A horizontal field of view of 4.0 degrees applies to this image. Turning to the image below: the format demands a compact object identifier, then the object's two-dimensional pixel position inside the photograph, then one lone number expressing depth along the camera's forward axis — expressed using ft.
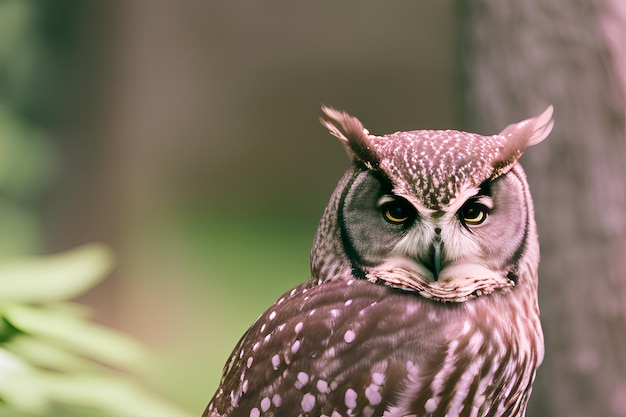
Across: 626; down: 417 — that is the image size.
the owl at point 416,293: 17.49
